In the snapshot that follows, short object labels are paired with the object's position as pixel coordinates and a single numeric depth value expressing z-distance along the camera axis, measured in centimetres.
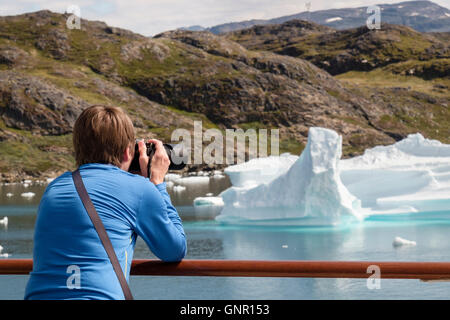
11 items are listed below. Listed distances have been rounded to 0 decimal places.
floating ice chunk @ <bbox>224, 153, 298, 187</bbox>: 3578
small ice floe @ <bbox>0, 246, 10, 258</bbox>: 2257
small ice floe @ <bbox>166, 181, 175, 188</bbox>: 6490
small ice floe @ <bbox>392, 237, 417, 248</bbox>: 2209
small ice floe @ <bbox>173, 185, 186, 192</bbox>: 5534
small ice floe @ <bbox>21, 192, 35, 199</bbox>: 5150
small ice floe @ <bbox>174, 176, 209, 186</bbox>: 6849
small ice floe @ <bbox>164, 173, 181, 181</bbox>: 7700
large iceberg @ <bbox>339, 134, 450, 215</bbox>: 3053
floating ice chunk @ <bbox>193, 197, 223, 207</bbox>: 3953
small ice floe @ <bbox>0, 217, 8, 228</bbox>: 3272
